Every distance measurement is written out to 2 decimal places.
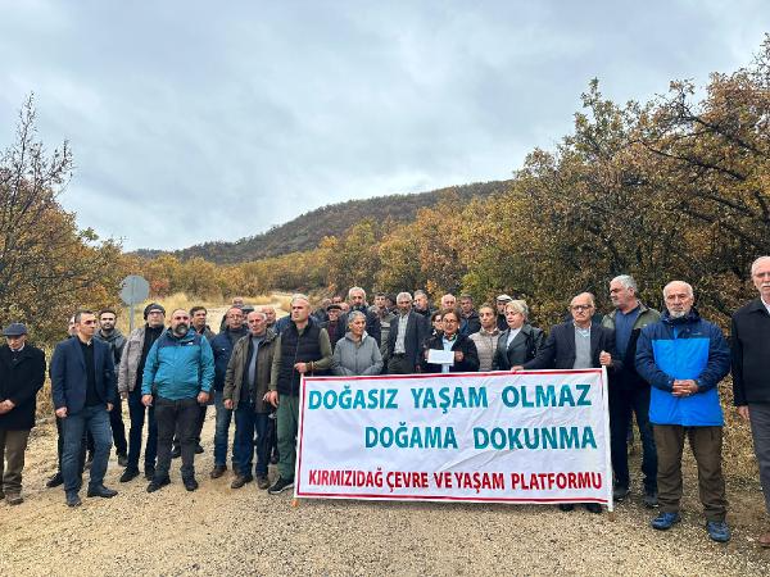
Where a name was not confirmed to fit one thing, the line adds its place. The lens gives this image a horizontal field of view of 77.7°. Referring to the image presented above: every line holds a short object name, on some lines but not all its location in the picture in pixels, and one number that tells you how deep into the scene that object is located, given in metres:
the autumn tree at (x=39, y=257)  10.92
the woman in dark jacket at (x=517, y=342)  5.33
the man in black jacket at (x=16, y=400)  5.35
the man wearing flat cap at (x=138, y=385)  6.07
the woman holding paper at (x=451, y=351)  5.36
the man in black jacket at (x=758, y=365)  3.74
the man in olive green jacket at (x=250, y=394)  5.62
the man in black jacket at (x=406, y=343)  6.34
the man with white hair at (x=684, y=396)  4.05
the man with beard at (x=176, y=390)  5.64
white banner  4.64
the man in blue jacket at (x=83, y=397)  5.33
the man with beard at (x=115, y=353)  6.46
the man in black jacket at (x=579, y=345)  4.76
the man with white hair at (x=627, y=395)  4.73
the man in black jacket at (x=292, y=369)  5.47
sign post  12.65
